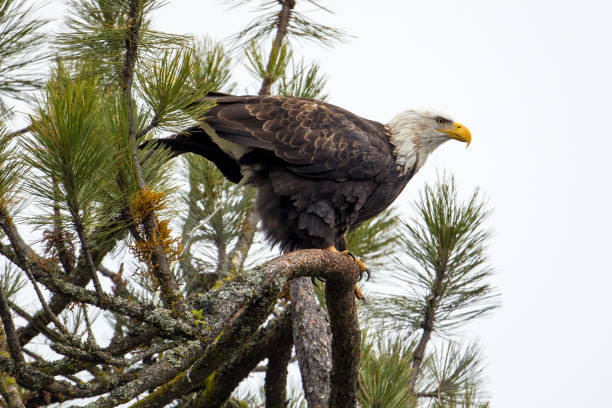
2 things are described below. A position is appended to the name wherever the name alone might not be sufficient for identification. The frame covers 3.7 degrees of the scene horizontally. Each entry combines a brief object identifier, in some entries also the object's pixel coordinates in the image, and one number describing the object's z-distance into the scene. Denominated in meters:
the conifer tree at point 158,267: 16.89
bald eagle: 20.20
